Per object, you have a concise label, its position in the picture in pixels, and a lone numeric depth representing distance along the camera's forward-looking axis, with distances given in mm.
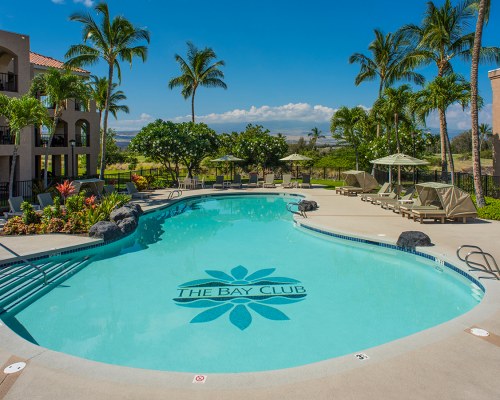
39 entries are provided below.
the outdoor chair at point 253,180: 30109
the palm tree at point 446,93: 18984
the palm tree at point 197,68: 36031
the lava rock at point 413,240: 11141
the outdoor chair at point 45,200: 15781
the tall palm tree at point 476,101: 16672
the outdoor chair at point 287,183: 28847
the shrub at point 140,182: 25672
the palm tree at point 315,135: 76388
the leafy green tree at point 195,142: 27531
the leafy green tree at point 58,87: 19438
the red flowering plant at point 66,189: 16047
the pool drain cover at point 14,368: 4836
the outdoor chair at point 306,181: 29125
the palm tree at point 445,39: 21828
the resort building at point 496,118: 20844
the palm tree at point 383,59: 28967
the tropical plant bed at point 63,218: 13180
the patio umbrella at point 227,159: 29202
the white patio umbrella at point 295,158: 29609
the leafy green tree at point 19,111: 15867
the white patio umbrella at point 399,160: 19078
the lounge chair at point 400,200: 17375
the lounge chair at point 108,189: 20025
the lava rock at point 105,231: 12859
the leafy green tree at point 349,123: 28875
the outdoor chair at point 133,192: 22406
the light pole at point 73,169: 27250
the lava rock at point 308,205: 18688
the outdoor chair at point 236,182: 29328
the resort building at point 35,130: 20547
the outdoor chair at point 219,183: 28570
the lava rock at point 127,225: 14049
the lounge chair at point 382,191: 21447
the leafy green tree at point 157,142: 26781
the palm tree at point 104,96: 36744
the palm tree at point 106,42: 21734
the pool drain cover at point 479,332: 5711
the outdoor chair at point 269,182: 29234
